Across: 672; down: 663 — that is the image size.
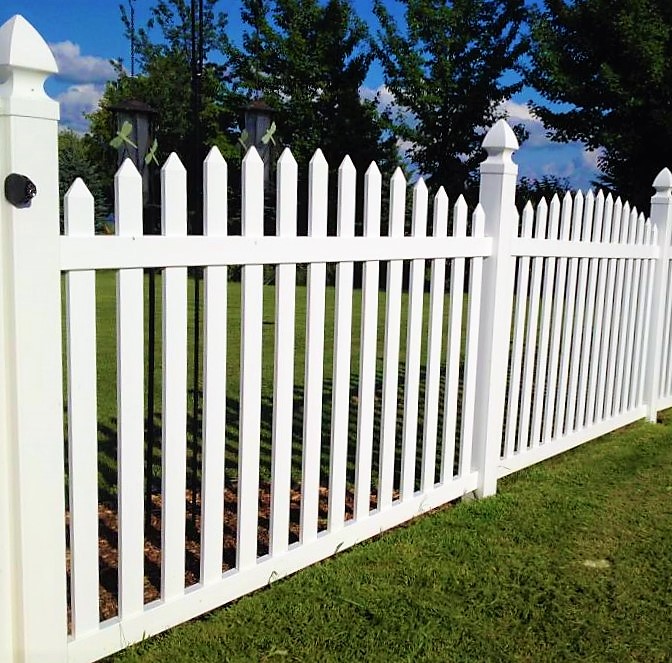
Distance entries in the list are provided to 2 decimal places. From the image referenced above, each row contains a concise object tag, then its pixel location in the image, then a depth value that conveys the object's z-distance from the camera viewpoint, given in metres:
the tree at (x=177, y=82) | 27.19
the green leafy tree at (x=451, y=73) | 25.75
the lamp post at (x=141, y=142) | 3.17
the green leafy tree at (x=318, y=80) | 26.91
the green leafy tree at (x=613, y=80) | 18.59
